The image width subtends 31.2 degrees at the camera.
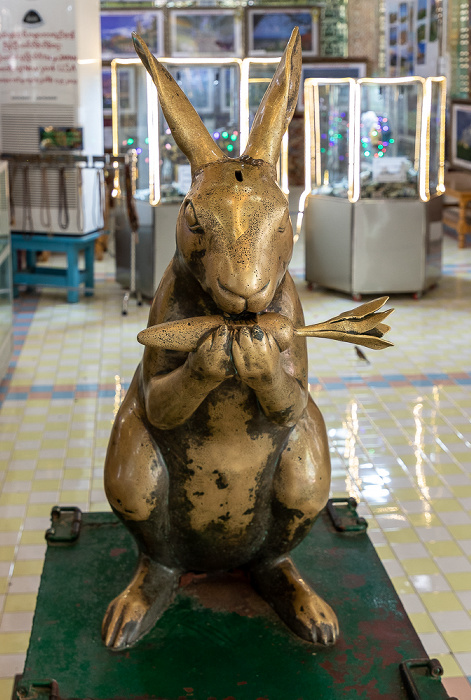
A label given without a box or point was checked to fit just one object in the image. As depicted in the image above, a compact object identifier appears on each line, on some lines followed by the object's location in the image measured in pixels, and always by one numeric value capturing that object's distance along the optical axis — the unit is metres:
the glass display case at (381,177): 6.90
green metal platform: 1.79
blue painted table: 6.93
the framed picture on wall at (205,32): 12.00
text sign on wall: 6.67
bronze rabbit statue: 1.55
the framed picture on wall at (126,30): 11.88
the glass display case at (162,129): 6.56
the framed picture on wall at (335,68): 12.10
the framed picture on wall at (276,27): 12.04
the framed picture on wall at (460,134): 9.91
